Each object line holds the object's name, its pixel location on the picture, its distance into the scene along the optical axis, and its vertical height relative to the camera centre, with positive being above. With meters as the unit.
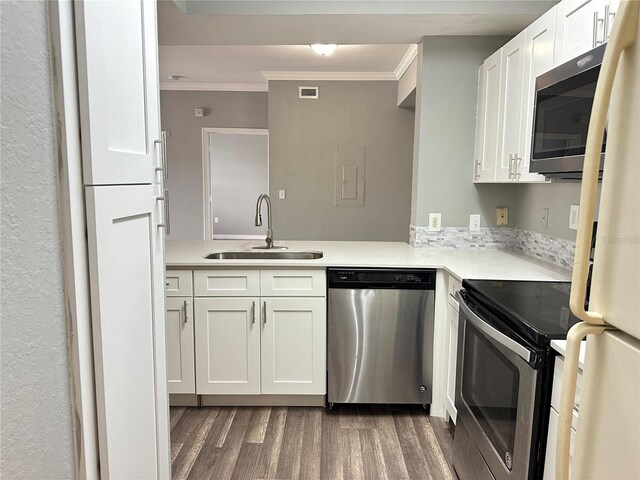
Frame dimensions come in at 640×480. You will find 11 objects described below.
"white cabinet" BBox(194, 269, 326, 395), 2.60 -0.81
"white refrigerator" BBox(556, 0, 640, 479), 0.67 -0.15
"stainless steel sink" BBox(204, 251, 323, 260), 2.95 -0.43
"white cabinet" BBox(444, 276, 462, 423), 2.38 -0.79
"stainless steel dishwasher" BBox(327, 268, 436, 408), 2.56 -0.80
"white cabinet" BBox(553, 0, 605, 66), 1.73 +0.66
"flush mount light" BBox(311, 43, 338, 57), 3.77 +1.15
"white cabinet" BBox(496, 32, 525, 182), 2.38 +0.44
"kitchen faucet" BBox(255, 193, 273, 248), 3.03 -0.22
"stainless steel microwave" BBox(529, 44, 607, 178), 1.58 +0.29
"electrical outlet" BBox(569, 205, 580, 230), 2.32 -0.12
